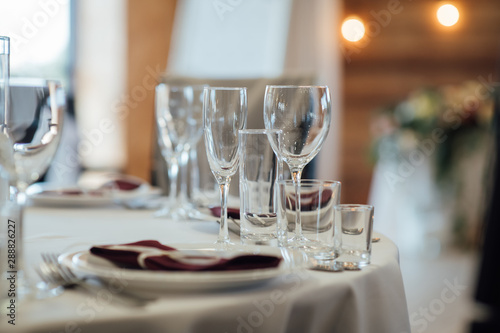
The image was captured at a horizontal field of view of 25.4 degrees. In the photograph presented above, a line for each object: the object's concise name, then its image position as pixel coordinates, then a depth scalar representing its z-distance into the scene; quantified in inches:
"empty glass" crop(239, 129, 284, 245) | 58.6
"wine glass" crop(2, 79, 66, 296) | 51.1
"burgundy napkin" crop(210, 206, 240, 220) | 62.7
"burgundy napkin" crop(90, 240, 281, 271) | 50.2
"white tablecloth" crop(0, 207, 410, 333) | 46.3
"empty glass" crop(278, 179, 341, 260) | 55.3
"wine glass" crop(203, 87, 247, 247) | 57.3
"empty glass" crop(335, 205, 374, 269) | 54.1
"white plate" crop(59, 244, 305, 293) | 48.6
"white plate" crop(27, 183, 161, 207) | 74.9
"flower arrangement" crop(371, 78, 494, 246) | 183.9
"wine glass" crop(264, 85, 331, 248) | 57.9
